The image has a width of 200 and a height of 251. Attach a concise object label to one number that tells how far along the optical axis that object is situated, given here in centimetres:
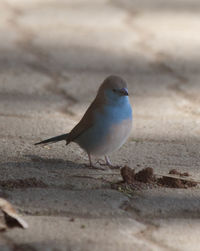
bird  539
